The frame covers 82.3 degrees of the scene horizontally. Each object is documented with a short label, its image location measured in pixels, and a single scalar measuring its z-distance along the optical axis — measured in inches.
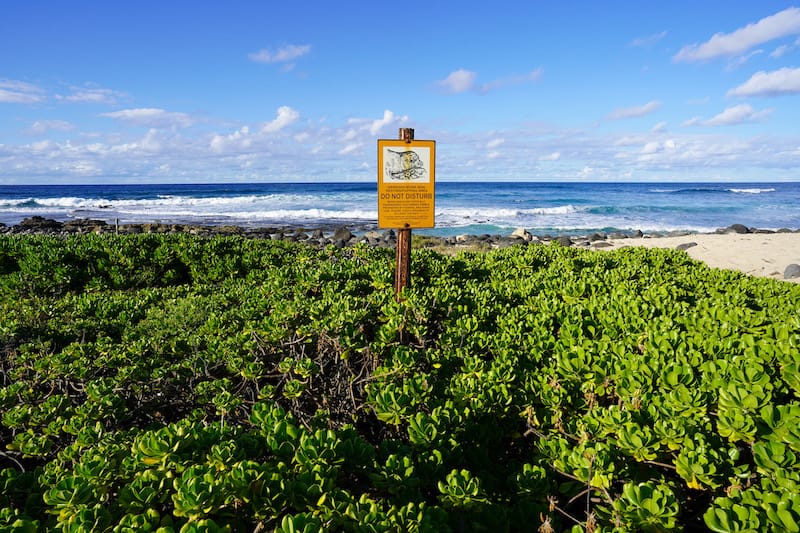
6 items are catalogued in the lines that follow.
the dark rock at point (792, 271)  443.9
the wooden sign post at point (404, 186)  175.9
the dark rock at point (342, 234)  980.4
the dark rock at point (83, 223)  1090.1
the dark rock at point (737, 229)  1006.0
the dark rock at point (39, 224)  1032.6
